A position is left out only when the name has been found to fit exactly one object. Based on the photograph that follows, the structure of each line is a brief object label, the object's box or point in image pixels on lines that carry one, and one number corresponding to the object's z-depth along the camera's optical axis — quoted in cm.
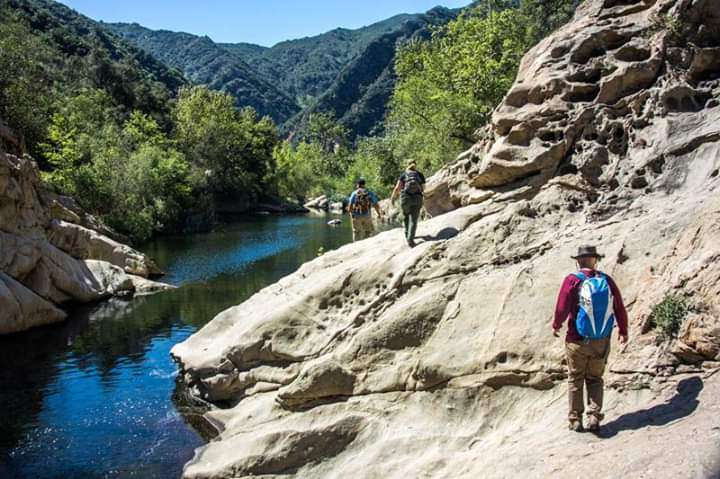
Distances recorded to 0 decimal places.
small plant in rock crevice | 889
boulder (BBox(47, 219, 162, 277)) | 3109
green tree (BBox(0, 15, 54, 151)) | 4622
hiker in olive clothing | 1435
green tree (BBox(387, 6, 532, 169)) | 3725
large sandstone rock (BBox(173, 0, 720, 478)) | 881
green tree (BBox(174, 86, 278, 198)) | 7562
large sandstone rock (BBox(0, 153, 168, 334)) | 2450
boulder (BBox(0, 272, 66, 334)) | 2305
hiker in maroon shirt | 830
